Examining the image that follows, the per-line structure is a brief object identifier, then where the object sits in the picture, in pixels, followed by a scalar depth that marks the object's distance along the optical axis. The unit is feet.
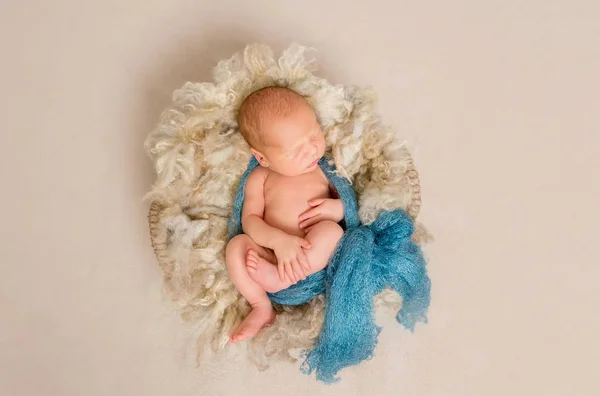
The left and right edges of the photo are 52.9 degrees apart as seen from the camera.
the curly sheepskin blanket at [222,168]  4.19
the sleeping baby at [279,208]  3.94
